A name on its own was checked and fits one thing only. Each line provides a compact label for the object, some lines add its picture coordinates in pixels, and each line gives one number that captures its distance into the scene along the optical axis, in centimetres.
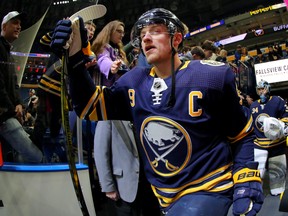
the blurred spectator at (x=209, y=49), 393
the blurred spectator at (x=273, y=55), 1002
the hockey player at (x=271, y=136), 376
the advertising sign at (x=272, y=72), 771
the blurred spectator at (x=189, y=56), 273
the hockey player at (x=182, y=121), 130
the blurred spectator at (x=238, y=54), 941
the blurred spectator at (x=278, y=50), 1046
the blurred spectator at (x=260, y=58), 963
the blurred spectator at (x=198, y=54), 318
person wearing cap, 198
